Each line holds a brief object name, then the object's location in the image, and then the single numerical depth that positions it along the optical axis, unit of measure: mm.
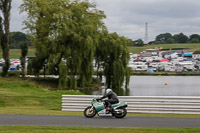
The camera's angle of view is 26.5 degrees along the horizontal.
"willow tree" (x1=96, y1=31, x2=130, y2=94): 56906
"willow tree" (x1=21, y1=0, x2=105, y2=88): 52938
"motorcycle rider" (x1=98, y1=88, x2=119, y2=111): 18047
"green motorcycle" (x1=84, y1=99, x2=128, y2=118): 17906
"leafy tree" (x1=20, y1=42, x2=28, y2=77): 57672
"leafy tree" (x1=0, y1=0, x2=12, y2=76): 54594
